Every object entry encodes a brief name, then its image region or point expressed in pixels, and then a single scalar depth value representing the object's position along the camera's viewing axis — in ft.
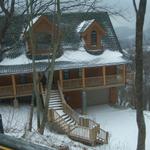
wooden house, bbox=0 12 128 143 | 103.04
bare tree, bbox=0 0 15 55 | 47.88
